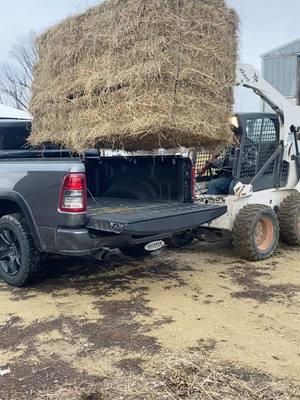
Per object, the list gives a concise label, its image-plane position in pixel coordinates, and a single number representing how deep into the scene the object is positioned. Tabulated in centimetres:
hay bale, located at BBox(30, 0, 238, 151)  523
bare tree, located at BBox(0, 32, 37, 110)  2841
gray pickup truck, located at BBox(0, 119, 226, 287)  479
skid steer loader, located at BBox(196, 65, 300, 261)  666
